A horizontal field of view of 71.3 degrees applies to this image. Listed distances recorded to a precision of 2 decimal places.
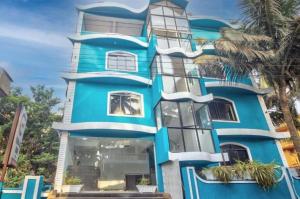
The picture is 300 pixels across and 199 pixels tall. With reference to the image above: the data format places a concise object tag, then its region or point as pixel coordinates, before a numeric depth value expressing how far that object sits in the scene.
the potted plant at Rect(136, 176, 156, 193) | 9.32
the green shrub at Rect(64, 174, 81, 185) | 8.84
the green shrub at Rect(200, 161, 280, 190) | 8.35
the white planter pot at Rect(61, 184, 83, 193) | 8.61
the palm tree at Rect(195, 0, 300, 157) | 9.64
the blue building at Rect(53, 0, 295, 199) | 9.77
